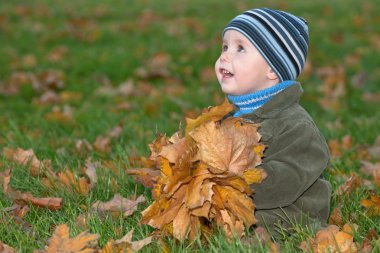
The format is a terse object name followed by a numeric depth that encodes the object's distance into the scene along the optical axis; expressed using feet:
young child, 15.45
